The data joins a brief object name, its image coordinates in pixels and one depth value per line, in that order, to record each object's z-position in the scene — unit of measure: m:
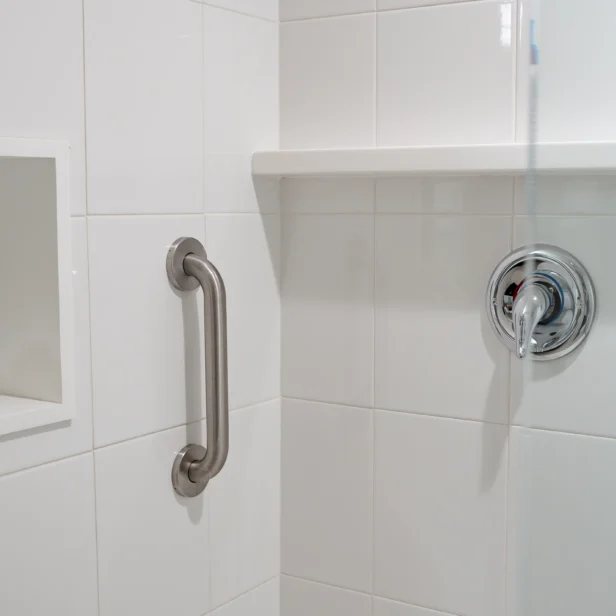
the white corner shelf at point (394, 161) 1.27
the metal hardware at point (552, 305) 0.87
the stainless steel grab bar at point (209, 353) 1.29
